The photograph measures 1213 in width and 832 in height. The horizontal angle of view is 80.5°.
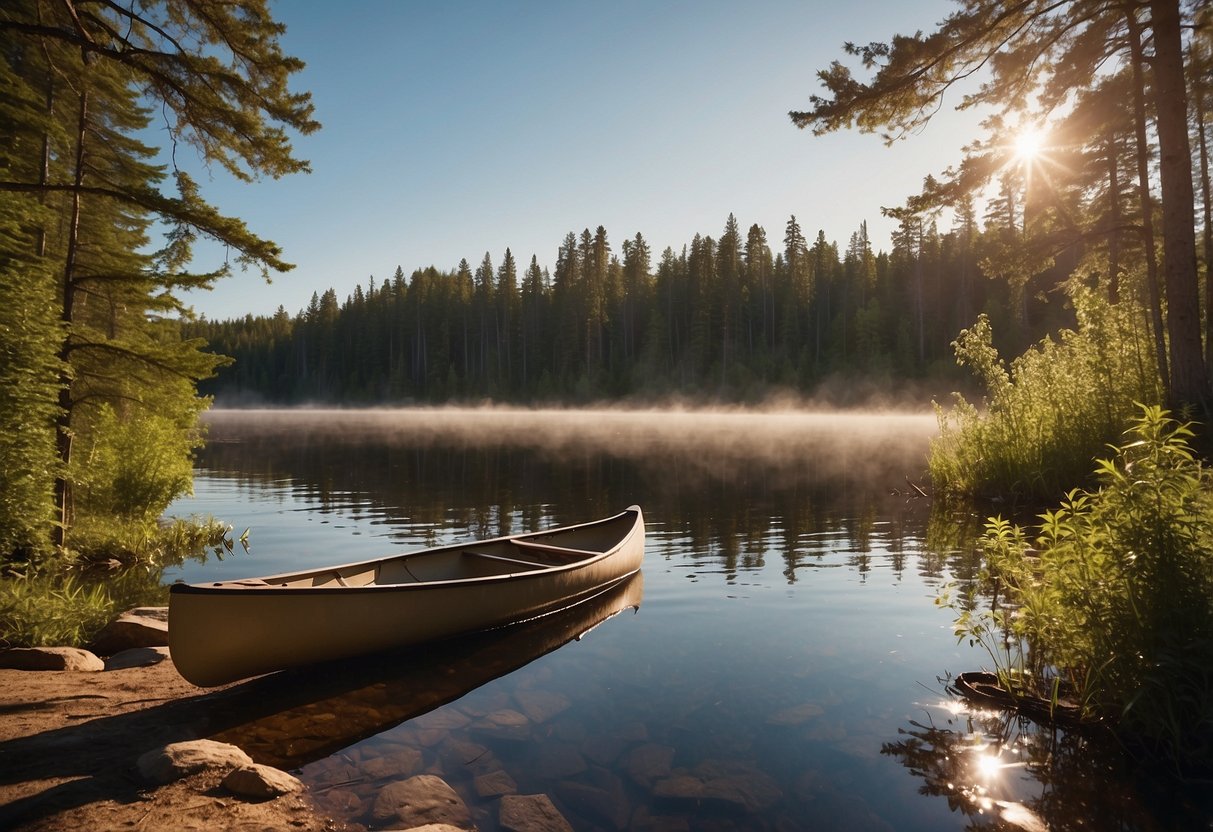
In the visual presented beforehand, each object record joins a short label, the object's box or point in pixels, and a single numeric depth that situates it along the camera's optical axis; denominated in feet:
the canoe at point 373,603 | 22.12
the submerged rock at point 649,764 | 18.92
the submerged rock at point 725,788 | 17.61
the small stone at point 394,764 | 18.92
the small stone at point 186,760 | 16.74
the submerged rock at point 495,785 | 18.16
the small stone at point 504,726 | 21.62
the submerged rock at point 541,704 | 23.22
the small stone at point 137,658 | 26.16
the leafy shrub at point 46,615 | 26.76
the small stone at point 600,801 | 17.01
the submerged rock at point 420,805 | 16.43
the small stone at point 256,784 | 16.42
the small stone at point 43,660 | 24.68
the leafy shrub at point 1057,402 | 49.65
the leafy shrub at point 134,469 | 51.34
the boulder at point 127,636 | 28.55
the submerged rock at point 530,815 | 16.55
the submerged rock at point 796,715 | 22.20
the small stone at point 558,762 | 19.30
